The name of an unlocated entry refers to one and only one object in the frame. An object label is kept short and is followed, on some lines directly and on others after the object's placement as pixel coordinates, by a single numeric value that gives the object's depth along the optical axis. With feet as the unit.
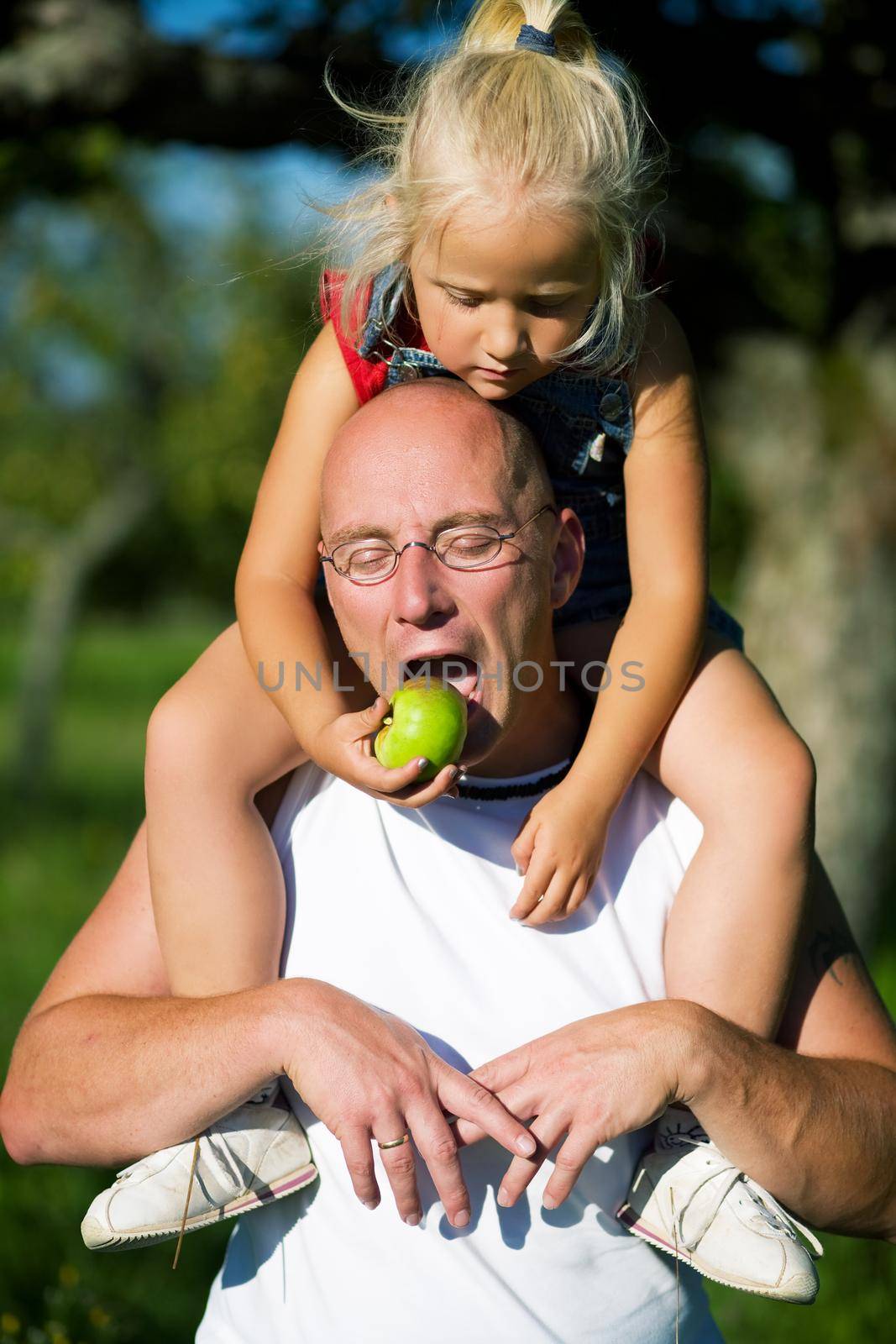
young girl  6.93
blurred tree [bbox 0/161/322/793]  43.93
